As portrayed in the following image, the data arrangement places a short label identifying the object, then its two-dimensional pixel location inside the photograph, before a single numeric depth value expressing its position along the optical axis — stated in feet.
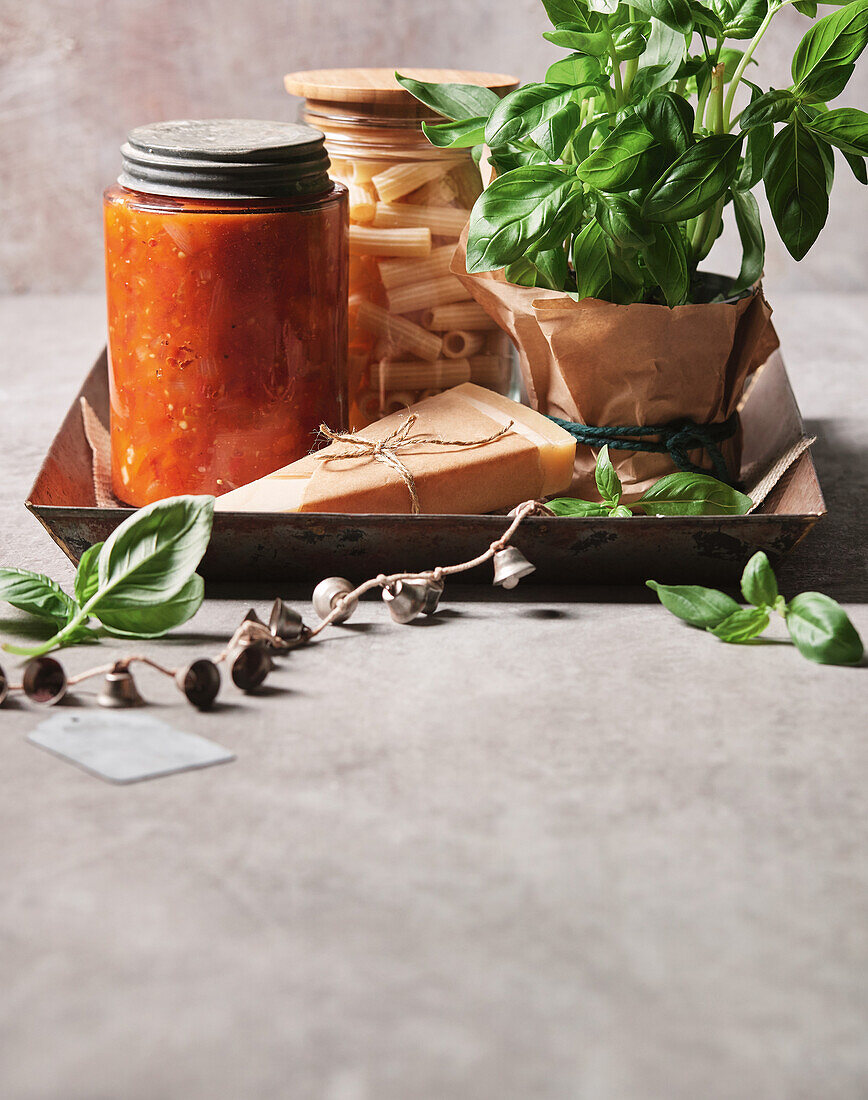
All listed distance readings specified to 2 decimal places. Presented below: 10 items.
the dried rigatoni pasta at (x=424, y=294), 2.82
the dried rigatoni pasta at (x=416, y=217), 2.79
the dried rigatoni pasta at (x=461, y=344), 2.91
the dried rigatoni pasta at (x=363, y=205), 2.79
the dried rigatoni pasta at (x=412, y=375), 2.89
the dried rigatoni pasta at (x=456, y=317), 2.86
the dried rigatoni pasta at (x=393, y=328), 2.85
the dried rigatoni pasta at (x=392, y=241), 2.77
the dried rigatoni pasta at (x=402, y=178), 2.76
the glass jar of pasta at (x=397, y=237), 2.75
